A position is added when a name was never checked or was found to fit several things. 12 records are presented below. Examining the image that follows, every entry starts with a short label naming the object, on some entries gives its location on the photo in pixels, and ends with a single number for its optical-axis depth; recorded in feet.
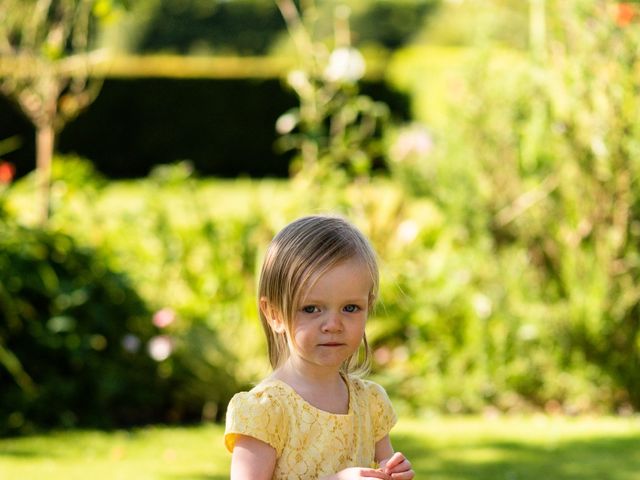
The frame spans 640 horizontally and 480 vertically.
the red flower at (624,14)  26.22
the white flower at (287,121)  30.55
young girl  10.61
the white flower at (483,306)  27.69
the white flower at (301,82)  30.86
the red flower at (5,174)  28.92
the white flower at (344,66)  30.78
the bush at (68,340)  26.12
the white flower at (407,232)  30.72
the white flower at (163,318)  26.99
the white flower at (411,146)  31.46
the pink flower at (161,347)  26.50
